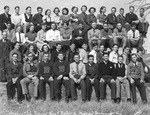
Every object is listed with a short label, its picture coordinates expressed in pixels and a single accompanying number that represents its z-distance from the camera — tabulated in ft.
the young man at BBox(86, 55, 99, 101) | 40.68
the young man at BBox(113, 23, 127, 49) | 51.90
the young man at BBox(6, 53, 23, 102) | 41.19
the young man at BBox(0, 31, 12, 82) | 48.71
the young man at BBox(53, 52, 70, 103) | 40.91
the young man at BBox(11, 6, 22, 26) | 53.78
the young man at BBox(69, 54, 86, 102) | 40.33
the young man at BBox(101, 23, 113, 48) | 51.49
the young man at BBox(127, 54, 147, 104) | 41.09
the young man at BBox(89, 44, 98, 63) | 47.11
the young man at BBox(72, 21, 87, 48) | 50.47
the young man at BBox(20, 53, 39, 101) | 41.11
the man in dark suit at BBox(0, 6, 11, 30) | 53.98
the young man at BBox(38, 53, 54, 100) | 41.09
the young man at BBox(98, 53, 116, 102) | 40.60
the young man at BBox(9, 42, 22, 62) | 46.88
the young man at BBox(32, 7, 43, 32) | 53.72
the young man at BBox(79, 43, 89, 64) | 47.25
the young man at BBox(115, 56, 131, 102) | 40.52
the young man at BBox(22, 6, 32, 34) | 53.06
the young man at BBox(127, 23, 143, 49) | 52.65
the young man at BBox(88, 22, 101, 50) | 50.42
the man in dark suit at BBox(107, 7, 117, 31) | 54.60
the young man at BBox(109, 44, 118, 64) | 46.75
